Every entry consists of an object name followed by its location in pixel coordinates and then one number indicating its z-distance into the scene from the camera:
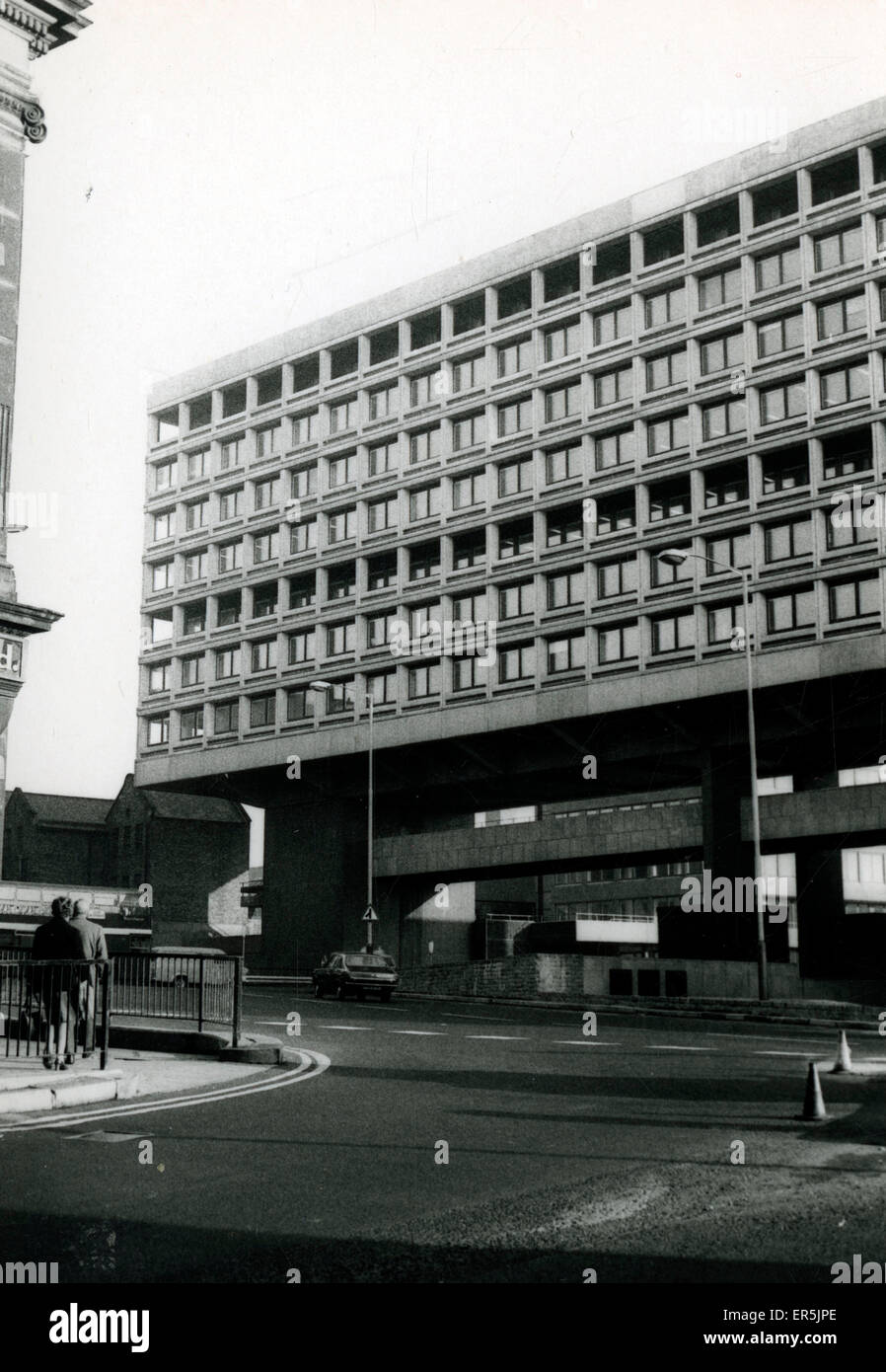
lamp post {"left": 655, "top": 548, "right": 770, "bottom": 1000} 35.62
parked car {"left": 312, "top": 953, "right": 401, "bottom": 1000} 36.41
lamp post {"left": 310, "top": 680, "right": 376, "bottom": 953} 49.34
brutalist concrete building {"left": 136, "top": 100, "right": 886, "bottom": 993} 48.41
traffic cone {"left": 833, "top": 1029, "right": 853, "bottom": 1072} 15.34
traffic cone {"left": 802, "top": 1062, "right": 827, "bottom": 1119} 10.75
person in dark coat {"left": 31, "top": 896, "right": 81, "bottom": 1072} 13.61
